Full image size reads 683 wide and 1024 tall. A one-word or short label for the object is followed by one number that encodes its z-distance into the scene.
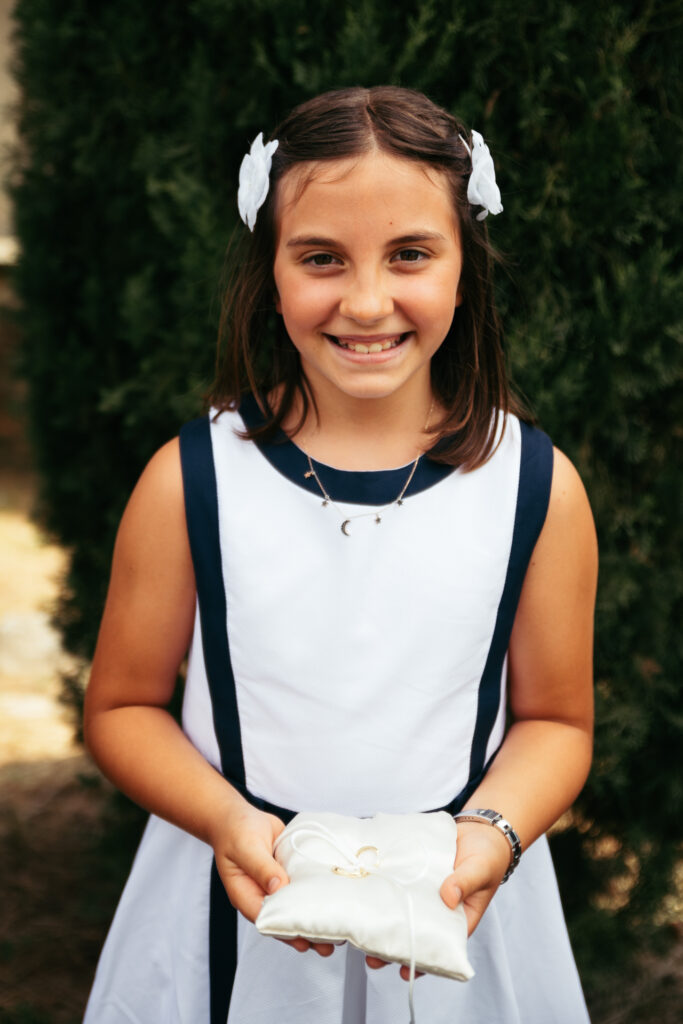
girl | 1.61
